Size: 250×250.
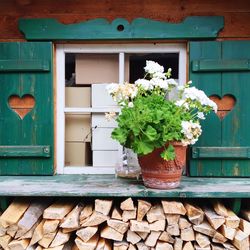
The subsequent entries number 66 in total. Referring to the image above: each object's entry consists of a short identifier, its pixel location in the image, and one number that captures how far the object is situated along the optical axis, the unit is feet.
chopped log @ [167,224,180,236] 6.76
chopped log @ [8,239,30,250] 6.80
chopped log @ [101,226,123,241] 6.79
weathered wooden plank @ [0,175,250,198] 6.81
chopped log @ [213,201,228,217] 6.80
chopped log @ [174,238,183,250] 6.83
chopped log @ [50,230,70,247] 6.83
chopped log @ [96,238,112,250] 6.89
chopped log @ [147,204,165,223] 6.73
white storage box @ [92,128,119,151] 8.65
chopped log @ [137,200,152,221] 6.74
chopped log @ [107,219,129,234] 6.75
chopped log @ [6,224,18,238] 6.75
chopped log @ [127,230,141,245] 6.82
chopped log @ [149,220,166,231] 6.72
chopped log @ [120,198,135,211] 6.70
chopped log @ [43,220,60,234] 6.77
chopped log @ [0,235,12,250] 6.84
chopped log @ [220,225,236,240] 6.72
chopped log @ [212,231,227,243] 6.77
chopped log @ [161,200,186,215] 6.73
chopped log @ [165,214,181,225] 6.77
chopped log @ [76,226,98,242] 6.75
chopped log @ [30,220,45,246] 6.81
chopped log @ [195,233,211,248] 6.79
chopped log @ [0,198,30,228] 6.72
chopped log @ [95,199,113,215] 6.78
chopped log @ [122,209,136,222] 6.75
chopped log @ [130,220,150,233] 6.68
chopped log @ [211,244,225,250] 6.85
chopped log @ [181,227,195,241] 6.80
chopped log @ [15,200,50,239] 6.79
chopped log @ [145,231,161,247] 6.79
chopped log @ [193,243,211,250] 6.81
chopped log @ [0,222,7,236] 6.83
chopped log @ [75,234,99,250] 6.76
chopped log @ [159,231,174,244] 6.81
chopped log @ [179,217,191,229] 6.78
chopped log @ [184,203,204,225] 6.79
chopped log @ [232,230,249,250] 6.71
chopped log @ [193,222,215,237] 6.77
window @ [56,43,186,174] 8.48
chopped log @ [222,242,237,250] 6.86
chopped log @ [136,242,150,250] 6.88
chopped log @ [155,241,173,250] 6.82
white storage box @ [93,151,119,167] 8.66
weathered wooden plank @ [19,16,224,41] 8.14
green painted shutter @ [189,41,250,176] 8.06
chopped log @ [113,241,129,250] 6.83
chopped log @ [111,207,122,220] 6.80
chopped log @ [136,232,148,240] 6.84
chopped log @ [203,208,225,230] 6.68
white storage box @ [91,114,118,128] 8.64
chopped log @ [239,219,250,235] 6.81
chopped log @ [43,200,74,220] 6.80
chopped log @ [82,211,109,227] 6.74
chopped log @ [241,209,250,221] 7.16
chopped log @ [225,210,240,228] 6.73
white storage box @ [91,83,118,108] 8.61
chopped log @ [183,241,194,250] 6.84
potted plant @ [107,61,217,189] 6.63
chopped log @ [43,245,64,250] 6.82
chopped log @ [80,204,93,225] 6.84
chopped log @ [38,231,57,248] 6.82
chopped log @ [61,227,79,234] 6.84
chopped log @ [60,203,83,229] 6.72
